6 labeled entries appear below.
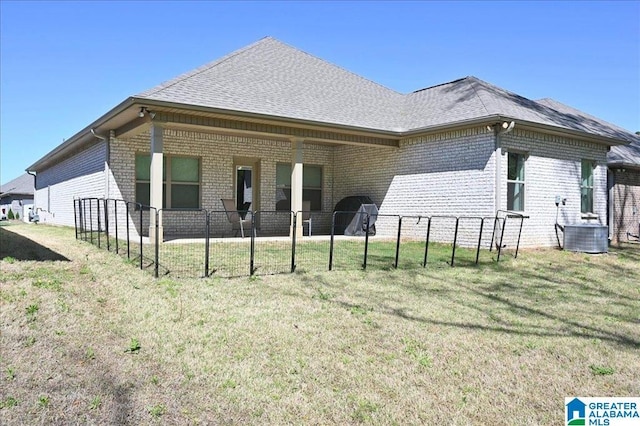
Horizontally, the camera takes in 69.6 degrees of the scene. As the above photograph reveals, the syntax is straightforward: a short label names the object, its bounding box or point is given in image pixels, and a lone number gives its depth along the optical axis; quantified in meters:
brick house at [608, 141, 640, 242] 15.31
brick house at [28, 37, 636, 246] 10.90
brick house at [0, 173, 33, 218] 33.95
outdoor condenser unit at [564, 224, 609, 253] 11.44
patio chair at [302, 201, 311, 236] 14.75
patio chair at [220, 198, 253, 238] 11.95
